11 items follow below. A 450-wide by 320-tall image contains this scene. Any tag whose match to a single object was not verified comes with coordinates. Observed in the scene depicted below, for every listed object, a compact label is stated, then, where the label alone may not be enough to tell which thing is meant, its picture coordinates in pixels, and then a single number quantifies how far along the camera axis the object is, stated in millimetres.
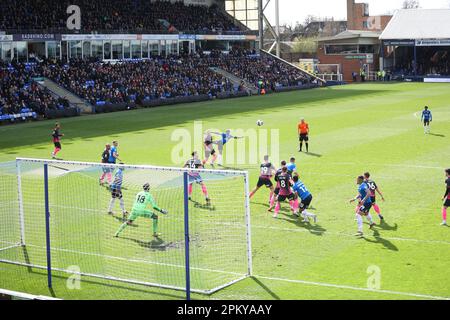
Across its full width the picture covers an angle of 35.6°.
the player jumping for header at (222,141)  28953
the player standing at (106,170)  18739
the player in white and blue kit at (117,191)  18422
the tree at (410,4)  181650
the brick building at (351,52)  93562
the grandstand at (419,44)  88919
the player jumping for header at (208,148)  28078
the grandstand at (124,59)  56344
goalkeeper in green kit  17281
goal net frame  13859
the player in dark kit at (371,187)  18703
